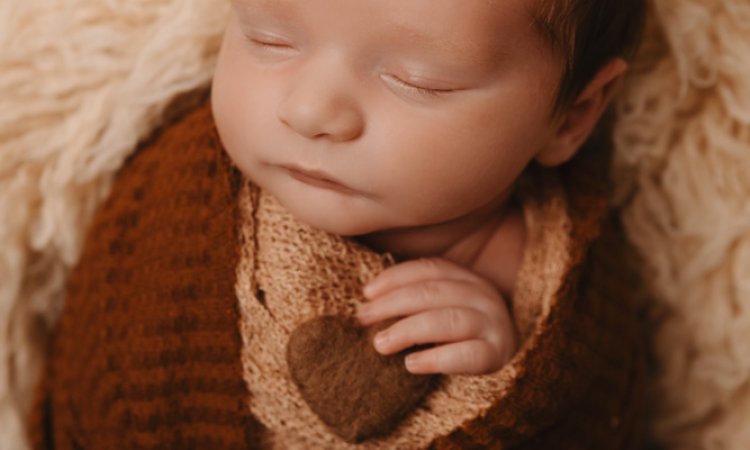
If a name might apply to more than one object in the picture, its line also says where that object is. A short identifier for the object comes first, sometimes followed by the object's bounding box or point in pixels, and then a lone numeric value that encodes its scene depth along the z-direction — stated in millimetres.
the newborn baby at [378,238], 306
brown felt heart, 322
